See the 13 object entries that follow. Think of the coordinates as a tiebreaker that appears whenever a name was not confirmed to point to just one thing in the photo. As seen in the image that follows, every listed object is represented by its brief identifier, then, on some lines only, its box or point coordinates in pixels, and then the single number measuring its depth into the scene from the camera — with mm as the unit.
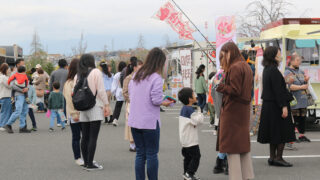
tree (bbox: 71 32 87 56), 43900
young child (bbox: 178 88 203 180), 6289
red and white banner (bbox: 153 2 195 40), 14477
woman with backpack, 7016
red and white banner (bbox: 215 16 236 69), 11992
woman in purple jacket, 5500
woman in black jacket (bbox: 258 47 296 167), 7137
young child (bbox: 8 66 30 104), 11742
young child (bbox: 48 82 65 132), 12914
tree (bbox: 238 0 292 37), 31484
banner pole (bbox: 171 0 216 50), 14188
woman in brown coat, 5484
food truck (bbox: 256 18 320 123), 11945
